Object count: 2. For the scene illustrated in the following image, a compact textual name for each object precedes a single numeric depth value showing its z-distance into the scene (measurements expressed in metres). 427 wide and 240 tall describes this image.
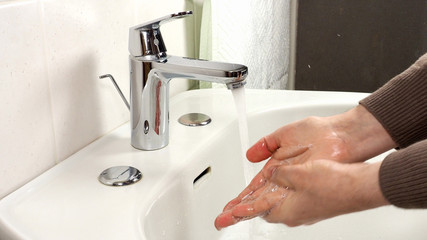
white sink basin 0.54
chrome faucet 0.62
